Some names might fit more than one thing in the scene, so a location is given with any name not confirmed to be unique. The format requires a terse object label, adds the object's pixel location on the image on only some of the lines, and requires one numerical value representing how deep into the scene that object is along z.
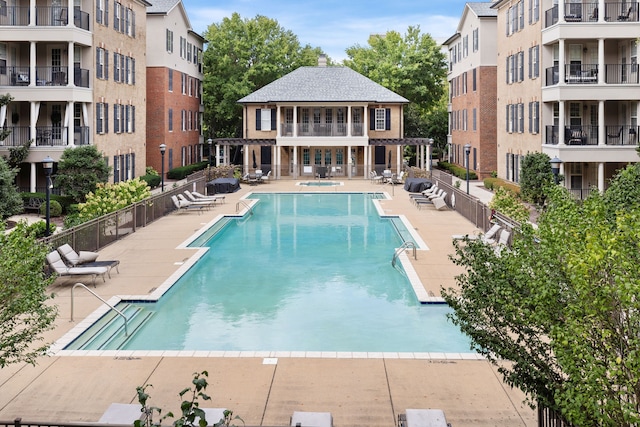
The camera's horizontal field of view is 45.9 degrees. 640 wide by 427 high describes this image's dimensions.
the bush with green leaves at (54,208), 31.97
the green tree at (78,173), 33.88
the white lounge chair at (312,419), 9.08
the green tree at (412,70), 69.69
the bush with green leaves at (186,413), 6.04
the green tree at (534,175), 34.23
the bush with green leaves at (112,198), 26.98
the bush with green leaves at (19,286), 9.22
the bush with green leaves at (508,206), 25.13
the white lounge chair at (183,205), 34.34
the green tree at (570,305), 6.46
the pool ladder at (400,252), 22.67
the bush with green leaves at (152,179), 46.18
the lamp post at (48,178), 22.78
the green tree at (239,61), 67.25
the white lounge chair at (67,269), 18.66
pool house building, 56.03
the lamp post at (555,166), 22.59
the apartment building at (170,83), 53.56
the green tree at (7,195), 28.20
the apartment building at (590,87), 35.31
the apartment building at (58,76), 35.88
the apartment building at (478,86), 52.38
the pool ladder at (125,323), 15.17
